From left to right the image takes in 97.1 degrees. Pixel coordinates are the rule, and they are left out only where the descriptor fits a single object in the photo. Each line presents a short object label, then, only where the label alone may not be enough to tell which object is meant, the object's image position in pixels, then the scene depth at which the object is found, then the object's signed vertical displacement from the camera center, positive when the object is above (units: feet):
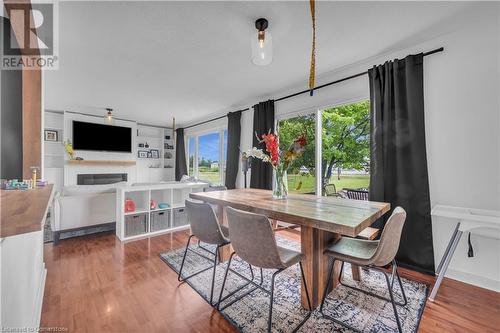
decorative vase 7.41 -0.60
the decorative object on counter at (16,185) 5.80 -0.49
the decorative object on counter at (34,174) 6.25 -0.22
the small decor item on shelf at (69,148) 17.07 +1.43
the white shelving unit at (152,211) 10.37 -2.28
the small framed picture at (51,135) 17.75 +2.54
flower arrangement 7.15 +0.23
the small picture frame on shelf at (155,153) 23.56 +1.44
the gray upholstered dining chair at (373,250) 4.59 -2.09
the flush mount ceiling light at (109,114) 15.42 +3.76
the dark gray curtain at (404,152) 7.48 +0.48
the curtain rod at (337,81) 7.43 +3.89
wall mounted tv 18.03 +2.54
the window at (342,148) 11.41 +0.97
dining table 4.56 -1.12
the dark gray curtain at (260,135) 13.00 +1.77
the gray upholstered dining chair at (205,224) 6.02 -1.63
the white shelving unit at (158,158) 22.76 +1.13
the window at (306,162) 11.71 +0.22
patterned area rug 5.14 -3.68
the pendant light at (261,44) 6.41 +3.60
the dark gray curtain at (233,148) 15.55 +1.31
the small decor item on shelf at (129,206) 10.62 -1.91
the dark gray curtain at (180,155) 23.09 +1.15
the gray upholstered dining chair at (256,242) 4.58 -1.67
